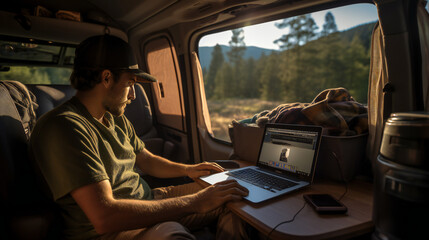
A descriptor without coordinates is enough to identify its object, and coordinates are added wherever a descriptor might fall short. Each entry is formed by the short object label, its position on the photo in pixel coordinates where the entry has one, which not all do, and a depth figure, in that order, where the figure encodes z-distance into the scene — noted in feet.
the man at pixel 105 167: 3.60
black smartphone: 3.41
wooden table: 2.99
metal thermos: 2.20
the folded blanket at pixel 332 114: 4.92
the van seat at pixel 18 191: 3.66
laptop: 4.32
